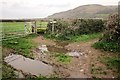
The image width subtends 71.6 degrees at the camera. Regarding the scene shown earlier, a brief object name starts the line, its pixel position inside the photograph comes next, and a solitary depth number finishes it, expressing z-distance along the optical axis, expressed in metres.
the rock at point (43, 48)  3.88
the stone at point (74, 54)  3.62
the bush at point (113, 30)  4.13
